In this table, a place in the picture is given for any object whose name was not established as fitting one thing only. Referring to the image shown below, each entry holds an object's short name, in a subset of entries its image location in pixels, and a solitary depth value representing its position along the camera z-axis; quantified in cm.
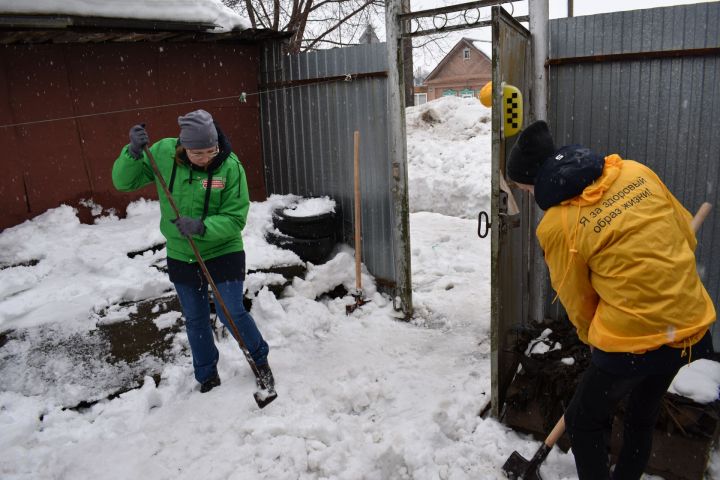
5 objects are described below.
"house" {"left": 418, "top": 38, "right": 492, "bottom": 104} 4234
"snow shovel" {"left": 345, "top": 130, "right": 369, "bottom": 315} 593
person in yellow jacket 223
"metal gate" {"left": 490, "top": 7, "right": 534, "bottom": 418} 329
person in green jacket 371
